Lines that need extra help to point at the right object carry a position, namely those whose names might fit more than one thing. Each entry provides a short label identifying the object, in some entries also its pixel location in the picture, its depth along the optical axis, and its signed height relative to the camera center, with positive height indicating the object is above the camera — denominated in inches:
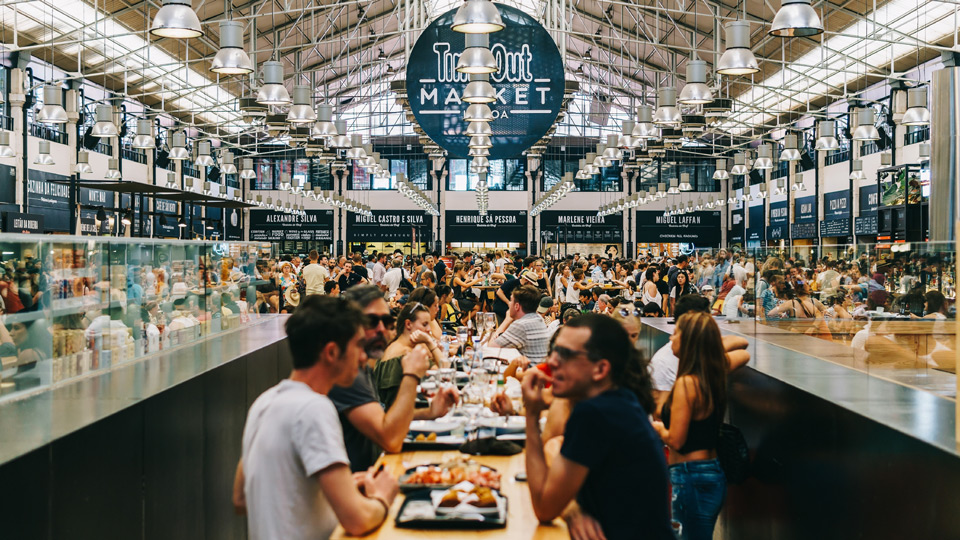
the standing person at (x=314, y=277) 568.4 -13.4
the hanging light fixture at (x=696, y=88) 342.0 +64.9
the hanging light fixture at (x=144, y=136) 569.9 +78.2
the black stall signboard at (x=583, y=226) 1525.6 +50.4
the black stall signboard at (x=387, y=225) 1529.3 +52.8
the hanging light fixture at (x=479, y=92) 339.0 +62.7
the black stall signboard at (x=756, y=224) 1346.6 +47.0
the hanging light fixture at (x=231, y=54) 307.0 +70.9
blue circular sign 371.2 +75.4
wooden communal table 104.2 -32.8
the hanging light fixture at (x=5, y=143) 609.0 +79.3
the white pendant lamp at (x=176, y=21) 257.9 +69.2
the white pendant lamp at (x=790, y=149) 639.5 +78.9
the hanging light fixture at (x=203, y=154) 784.9 +91.7
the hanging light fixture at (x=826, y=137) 580.4 +77.2
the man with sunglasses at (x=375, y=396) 121.5 -20.2
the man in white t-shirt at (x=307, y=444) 89.6 -19.2
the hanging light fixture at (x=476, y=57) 312.7 +70.2
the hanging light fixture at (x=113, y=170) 736.3 +73.0
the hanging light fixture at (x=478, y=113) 366.6 +59.4
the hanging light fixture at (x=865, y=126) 555.2 +80.2
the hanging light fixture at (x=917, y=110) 489.4 +80.0
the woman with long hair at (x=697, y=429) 147.9 -29.4
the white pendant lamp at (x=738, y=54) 311.1 +70.9
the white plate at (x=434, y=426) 153.3 -29.7
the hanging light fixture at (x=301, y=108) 388.5 +66.1
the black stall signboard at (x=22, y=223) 637.9 +26.2
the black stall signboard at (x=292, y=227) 1550.2 +51.9
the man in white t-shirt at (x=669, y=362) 183.6 -23.1
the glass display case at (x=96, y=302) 132.4 -8.5
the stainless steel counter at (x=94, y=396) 108.4 -21.4
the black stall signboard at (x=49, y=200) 834.2 +55.8
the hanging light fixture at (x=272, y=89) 346.9 +66.1
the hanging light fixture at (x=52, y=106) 498.0 +86.1
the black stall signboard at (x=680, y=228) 1523.1 +46.0
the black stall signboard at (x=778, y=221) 1233.4 +46.9
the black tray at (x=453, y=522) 106.2 -32.2
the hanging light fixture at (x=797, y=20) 264.8 +70.7
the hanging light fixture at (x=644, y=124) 462.9 +69.0
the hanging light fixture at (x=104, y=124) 513.0 +77.6
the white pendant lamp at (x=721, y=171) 916.0 +86.8
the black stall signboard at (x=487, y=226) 1533.0 +51.2
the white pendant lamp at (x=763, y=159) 692.5 +75.3
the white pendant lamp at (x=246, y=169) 883.8 +88.6
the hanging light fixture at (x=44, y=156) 673.0 +77.6
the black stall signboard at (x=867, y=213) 928.3 +45.1
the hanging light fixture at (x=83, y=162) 747.4 +81.0
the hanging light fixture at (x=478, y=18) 270.1 +72.7
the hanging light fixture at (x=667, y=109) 407.2 +67.5
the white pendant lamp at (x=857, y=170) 859.3 +81.7
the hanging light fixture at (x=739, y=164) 768.3 +79.2
